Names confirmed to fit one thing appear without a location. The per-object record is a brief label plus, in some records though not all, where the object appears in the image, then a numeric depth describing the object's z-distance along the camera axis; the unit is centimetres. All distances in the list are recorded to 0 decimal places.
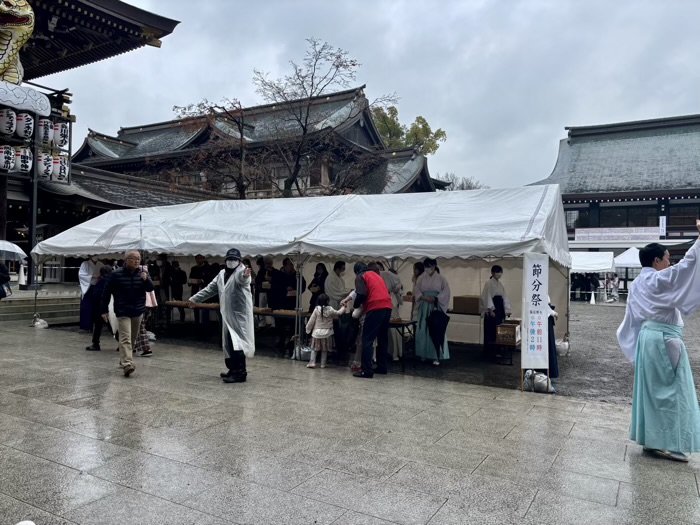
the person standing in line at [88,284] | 1027
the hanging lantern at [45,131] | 1502
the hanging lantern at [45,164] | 1495
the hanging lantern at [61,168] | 1533
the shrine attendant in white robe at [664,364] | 380
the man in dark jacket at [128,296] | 648
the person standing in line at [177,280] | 1134
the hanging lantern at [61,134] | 1544
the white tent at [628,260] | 2425
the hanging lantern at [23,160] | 1424
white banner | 621
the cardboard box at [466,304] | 976
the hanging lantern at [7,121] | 1384
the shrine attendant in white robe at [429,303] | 813
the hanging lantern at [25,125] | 1430
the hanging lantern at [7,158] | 1377
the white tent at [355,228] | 672
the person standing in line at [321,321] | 738
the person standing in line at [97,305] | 855
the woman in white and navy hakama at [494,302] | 854
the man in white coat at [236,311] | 628
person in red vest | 675
